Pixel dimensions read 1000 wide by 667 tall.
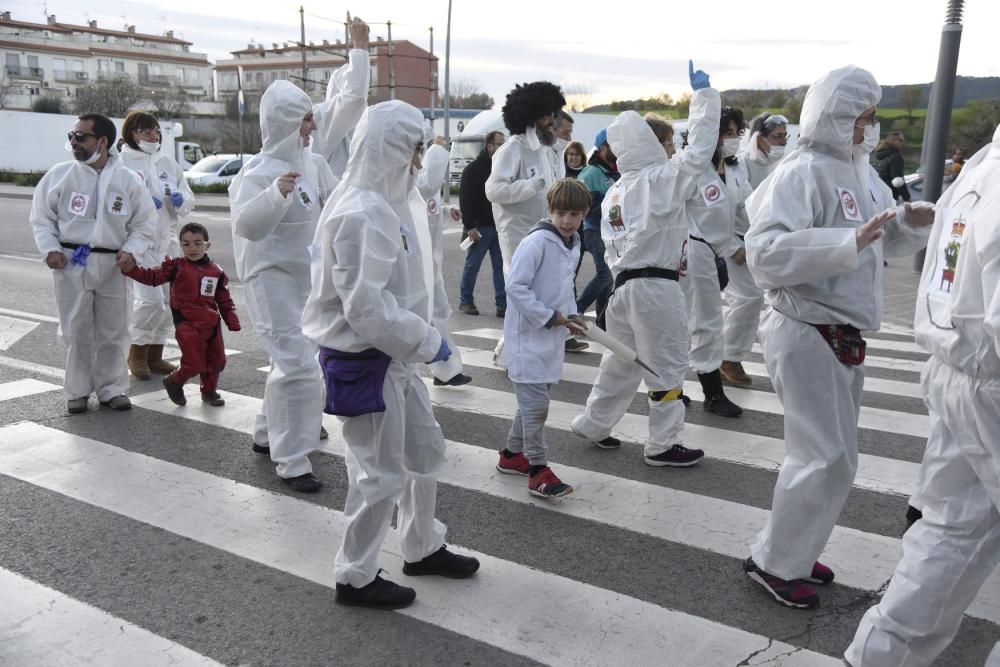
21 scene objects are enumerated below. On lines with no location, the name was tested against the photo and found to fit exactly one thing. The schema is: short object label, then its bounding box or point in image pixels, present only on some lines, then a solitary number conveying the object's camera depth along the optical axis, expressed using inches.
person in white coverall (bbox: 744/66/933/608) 143.7
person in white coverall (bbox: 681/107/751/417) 259.4
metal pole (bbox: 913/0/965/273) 478.6
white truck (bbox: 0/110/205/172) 1679.4
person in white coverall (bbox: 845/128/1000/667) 107.4
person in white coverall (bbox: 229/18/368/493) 202.5
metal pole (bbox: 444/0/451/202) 1189.1
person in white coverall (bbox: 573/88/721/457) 208.1
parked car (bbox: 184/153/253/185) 1248.2
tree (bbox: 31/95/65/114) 2635.1
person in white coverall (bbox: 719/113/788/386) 283.3
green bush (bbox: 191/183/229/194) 1213.7
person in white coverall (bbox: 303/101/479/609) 134.5
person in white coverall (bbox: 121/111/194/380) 302.4
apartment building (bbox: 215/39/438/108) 3759.8
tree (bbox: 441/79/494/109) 3280.5
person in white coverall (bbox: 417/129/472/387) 270.7
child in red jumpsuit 257.3
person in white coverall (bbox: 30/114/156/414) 252.1
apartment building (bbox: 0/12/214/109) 3693.4
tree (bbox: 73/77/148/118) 2485.2
